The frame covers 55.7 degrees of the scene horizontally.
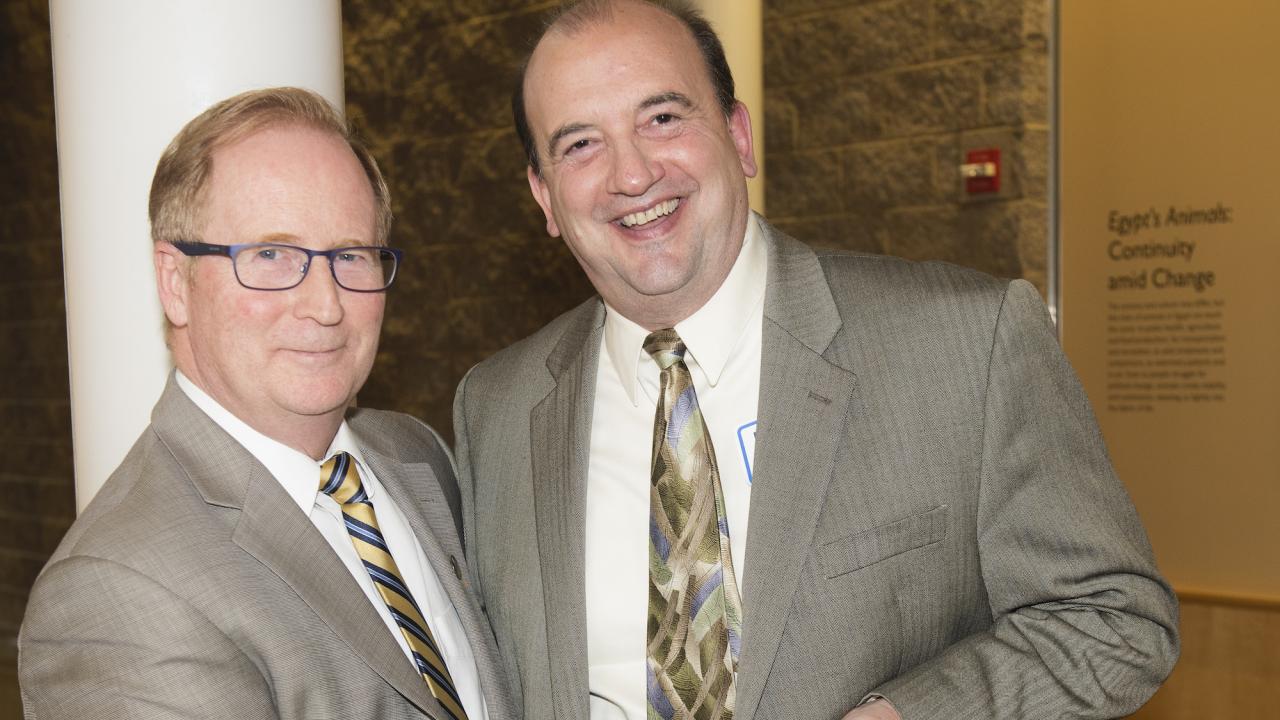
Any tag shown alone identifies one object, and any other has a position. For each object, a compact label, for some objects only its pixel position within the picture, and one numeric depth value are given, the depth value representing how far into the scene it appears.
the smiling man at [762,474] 1.73
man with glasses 1.42
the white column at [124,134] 1.81
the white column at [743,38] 3.56
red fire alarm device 4.30
